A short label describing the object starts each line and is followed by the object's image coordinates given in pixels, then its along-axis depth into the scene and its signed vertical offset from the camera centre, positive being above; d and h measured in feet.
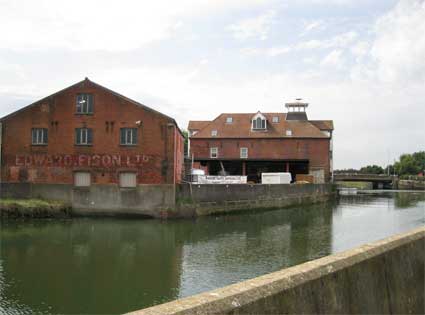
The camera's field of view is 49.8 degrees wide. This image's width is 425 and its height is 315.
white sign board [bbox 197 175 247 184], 121.50 -0.75
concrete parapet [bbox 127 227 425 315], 9.87 -2.83
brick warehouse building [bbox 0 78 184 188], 106.93 +8.42
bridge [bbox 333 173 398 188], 273.75 -0.55
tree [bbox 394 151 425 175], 411.54 +12.29
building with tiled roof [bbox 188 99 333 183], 174.40 +12.29
